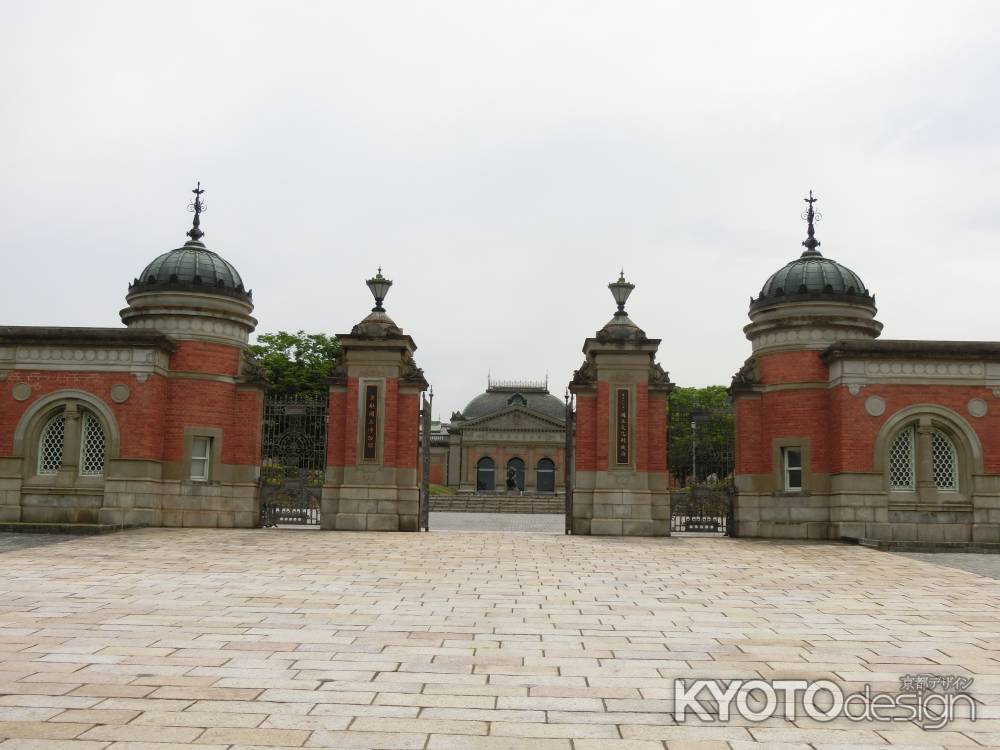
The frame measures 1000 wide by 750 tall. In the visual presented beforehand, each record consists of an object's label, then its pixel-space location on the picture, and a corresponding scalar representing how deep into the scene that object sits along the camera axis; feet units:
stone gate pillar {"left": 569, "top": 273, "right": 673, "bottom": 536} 62.49
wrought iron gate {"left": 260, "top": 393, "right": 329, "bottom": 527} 66.13
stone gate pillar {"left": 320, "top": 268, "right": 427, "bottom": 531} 63.10
